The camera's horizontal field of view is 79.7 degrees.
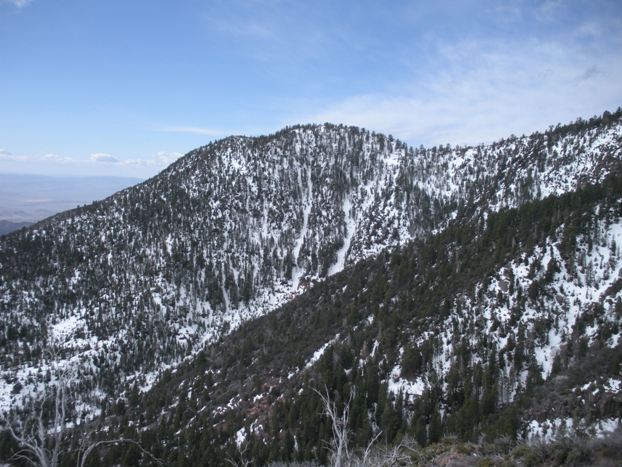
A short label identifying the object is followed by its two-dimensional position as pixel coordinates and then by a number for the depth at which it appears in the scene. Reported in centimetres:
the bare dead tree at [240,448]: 5957
